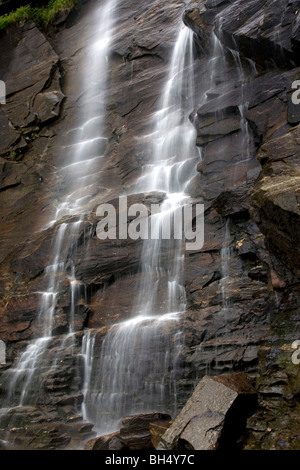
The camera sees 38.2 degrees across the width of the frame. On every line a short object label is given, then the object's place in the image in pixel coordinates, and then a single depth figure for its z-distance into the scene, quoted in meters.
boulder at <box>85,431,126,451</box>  7.38
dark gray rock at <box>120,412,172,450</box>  7.23
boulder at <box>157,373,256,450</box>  6.11
